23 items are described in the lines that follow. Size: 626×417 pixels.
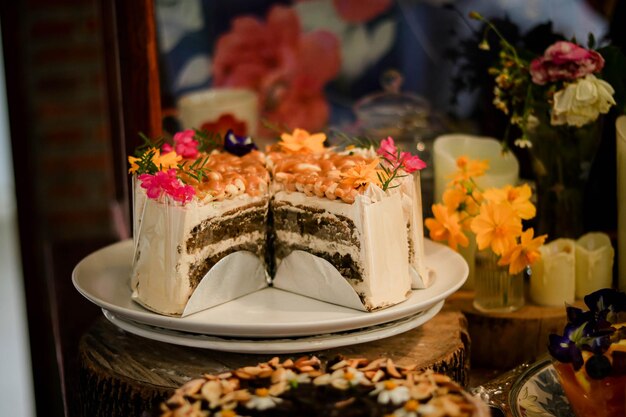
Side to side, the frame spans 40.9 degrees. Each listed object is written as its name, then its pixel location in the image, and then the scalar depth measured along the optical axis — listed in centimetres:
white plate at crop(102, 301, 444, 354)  123
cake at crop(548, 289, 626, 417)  101
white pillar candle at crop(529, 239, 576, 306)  150
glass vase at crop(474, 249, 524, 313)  151
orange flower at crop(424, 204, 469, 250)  153
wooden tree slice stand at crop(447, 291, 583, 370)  148
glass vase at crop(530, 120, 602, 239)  155
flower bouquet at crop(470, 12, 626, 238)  145
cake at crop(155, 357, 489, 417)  90
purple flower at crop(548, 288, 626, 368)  102
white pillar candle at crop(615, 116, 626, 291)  144
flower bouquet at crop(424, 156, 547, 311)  144
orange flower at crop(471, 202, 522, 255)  144
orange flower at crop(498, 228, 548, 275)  144
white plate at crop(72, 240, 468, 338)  121
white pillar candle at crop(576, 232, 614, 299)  152
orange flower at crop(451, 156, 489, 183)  155
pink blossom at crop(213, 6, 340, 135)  212
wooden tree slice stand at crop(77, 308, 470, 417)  124
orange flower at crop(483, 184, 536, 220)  145
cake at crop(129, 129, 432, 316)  128
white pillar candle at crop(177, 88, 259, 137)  210
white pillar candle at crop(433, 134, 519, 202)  162
